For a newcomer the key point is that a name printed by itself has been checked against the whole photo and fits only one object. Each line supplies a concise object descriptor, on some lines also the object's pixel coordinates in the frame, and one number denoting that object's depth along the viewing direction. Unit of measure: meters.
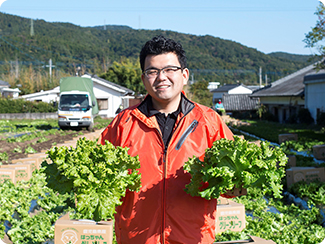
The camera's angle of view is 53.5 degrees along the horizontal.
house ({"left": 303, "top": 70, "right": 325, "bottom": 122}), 21.91
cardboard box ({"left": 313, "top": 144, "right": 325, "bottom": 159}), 10.35
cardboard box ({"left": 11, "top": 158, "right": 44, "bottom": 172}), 8.41
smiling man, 2.37
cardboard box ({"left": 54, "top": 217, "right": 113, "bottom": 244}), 4.19
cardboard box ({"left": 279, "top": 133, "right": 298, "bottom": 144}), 13.55
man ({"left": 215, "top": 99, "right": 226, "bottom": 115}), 24.63
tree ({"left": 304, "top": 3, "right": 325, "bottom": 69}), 14.17
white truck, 21.52
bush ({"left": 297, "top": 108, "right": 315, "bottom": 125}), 23.83
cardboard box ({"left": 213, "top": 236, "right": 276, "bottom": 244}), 3.86
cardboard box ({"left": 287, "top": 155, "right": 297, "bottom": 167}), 8.51
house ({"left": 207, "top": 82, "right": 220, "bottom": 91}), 112.48
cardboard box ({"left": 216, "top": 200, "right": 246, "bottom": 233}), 4.93
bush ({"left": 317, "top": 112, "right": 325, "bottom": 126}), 20.39
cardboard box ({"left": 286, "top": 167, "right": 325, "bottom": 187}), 7.21
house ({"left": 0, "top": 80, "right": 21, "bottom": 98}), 52.06
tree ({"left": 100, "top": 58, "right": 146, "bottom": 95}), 53.06
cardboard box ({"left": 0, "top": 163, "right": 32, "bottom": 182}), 7.82
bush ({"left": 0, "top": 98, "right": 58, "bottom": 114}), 38.56
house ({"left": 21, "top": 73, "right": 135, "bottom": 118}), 40.81
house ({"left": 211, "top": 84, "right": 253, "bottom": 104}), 67.25
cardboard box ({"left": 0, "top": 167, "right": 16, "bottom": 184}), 7.50
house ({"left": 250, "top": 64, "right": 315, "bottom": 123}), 28.12
